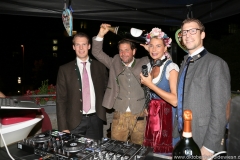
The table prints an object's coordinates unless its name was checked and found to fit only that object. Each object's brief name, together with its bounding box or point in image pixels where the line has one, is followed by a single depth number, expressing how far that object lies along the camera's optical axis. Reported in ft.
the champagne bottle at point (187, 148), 2.85
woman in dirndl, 6.20
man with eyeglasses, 4.28
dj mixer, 3.40
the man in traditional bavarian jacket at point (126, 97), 7.70
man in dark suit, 7.57
